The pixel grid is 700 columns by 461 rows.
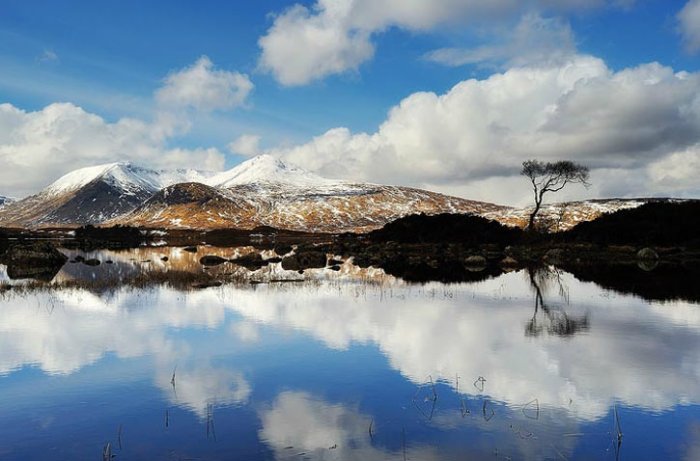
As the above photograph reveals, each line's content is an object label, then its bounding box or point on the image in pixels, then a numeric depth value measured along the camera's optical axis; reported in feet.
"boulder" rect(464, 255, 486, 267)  201.71
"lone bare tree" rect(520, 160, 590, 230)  296.30
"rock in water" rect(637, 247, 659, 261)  218.34
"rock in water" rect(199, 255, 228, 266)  203.21
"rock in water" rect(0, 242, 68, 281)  170.95
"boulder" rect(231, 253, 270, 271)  190.29
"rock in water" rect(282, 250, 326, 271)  190.24
